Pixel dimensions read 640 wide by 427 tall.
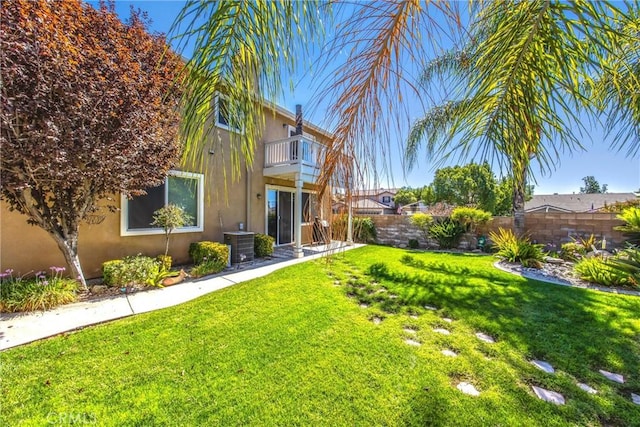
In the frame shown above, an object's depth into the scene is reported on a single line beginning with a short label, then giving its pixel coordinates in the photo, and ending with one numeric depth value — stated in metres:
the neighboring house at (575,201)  30.73
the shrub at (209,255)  7.13
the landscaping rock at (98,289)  5.35
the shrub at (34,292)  4.36
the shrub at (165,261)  6.61
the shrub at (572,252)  8.39
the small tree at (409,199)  39.39
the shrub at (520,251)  7.99
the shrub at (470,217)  11.42
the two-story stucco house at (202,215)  5.21
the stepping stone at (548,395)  2.45
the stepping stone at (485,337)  3.52
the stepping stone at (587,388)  2.56
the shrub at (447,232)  11.84
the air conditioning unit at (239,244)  8.30
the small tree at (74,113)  3.72
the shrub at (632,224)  7.46
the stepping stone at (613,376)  2.72
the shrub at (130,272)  5.57
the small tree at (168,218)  6.76
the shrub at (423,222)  12.55
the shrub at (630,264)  5.93
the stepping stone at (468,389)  2.53
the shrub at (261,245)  9.29
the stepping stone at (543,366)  2.90
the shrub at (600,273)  6.10
